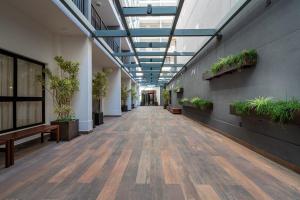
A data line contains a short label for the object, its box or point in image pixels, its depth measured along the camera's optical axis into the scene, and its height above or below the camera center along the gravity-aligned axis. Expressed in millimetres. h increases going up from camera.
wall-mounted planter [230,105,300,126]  1763 -265
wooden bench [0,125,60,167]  2175 -619
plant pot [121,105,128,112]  11561 -666
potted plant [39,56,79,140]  3593 +186
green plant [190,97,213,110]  4739 -117
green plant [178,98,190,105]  7070 -116
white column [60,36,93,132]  4266 +938
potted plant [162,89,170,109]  14504 +335
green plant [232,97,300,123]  1868 -130
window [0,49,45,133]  2942 +173
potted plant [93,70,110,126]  5667 +485
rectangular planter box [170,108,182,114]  9903 -787
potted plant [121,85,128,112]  10531 +148
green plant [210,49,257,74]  2836 +876
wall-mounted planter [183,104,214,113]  4710 -281
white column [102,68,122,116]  8344 +233
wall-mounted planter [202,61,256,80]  2893 +718
